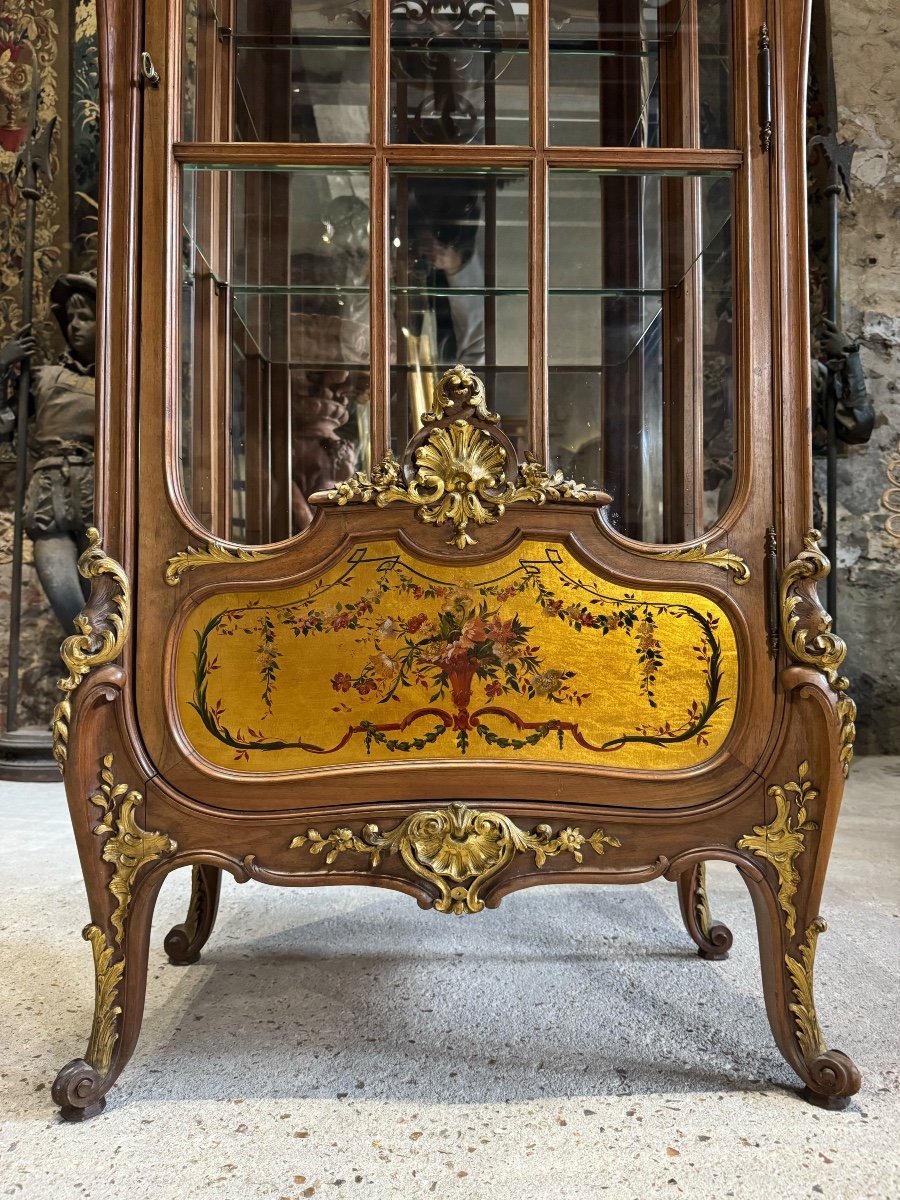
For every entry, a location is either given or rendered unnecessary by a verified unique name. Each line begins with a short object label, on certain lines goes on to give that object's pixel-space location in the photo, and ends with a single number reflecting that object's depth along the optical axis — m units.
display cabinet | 0.92
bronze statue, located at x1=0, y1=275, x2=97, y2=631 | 2.97
